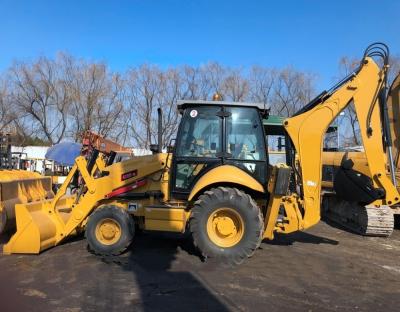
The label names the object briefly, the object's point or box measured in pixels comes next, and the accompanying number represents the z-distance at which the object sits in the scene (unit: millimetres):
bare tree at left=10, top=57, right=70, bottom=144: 41844
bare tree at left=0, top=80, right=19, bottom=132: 41438
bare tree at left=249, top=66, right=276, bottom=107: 41919
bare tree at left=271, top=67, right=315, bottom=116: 42719
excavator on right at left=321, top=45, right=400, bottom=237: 8312
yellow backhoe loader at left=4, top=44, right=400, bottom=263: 7223
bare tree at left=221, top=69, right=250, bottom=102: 40781
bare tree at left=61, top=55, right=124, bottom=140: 41312
